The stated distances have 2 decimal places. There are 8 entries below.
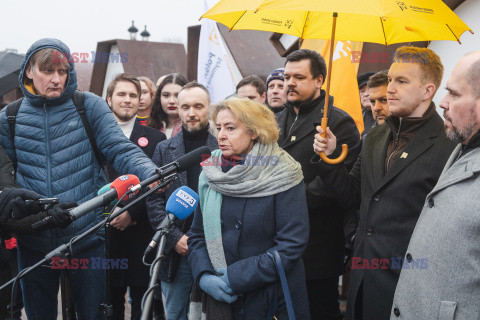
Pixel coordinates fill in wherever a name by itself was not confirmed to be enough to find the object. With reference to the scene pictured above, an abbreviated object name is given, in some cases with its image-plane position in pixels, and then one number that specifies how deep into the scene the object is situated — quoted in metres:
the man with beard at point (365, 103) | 5.45
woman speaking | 2.54
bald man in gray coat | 1.90
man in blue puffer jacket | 2.90
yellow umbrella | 2.42
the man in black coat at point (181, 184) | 3.42
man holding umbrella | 2.49
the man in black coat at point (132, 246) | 3.76
